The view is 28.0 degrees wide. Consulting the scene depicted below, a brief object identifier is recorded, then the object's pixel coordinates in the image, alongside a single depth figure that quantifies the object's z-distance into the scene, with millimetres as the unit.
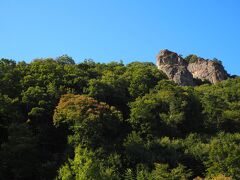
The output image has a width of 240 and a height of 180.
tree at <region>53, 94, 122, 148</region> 50562
